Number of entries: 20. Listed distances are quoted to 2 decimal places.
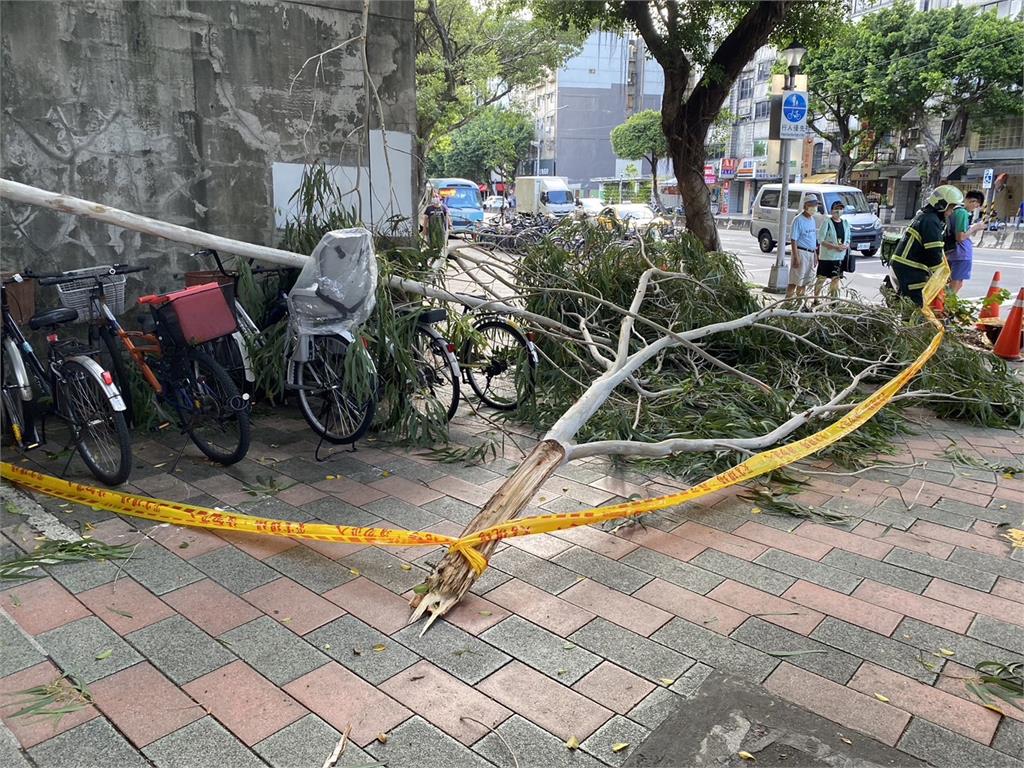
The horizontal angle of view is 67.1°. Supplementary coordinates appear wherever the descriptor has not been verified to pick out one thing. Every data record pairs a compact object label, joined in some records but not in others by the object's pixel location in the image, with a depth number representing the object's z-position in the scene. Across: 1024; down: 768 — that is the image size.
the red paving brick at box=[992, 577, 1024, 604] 3.11
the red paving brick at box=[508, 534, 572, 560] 3.44
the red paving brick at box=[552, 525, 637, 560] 3.48
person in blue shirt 11.81
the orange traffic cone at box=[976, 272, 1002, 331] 8.06
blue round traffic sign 12.48
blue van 26.44
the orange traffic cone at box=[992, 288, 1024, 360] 7.44
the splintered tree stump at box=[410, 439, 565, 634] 2.95
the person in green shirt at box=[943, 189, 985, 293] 8.71
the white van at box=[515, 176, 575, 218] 31.12
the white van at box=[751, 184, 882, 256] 21.38
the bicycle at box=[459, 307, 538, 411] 5.43
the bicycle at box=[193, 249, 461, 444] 4.64
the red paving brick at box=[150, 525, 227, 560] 3.39
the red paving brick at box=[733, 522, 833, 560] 3.49
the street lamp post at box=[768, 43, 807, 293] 12.65
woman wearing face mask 10.79
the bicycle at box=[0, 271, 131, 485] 4.02
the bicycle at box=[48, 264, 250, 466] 4.20
